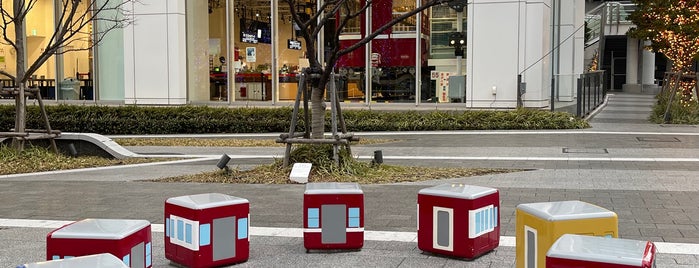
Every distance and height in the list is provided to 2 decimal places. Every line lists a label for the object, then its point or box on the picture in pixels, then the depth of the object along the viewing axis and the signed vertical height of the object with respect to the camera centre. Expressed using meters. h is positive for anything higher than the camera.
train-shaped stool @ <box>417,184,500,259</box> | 6.09 -1.14
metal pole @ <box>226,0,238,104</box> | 25.84 +1.37
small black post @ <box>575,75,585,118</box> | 22.41 -0.47
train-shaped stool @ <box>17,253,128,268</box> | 3.51 -0.86
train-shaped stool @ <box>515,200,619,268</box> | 4.97 -0.96
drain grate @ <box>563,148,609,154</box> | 14.86 -1.32
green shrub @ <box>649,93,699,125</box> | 21.20 -0.79
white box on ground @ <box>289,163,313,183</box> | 10.87 -1.29
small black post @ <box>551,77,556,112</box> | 21.40 -0.17
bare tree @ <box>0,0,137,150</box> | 13.77 +0.37
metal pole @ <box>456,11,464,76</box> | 23.09 +1.90
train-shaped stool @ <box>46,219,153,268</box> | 4.98 -1.07
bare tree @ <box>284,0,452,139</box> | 11.21 +0.38
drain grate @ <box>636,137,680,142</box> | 16.95 -1.23
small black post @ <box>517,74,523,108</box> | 21.36 -0.12
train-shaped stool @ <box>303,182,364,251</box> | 6.50 -1.18
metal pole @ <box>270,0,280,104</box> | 25.53 +1.32
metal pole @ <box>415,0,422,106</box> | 23.94 +1.01
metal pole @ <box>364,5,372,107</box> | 24.41 +0.73
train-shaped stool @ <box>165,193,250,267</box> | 5.87 -1.18
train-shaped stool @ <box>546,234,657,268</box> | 3.41 -0.81
